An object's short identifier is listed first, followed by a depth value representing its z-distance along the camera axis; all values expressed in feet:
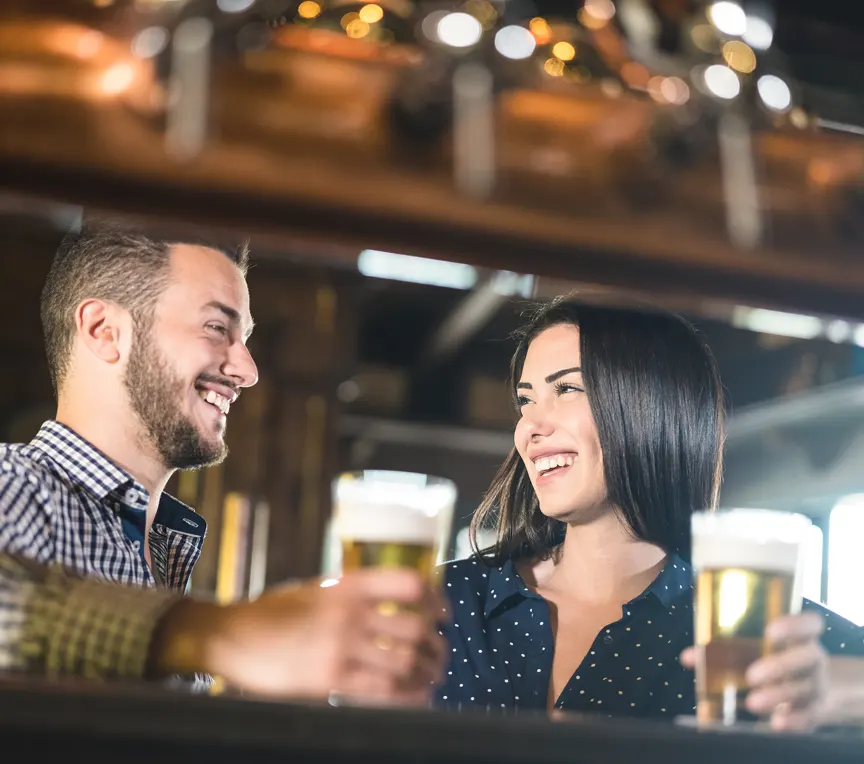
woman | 5.37
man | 3.15
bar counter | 2.66
